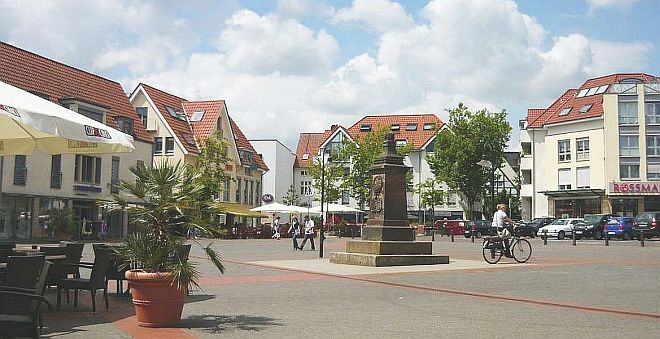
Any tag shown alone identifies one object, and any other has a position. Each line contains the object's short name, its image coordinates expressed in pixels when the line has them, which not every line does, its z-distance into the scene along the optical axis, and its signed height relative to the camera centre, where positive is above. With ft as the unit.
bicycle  73.77 -2.14
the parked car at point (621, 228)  160.15 +0.47
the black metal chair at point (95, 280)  33.81 -2.82
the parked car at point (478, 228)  197.06 -0.16
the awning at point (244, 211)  195.85 +3.37
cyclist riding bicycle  73.51 +0.40
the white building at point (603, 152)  209.15 +23.65
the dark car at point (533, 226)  190.29 +0.69
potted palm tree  28.71 -0.65
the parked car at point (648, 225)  159.43 +1.24
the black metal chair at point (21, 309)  23.50 -3.06
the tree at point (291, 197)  289.17 +11.01
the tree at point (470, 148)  235.61 +26.10
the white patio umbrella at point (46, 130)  27.94 +3.90
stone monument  69.51 -0.31
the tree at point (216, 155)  179.01 +17.22
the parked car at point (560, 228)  172.45 +0.22
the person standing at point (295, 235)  111.55 -1.63
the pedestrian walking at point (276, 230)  176.35 -1.44
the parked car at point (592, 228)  167.84 +0.36
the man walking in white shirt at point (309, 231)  110.83 -0.98
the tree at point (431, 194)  250.78 +11.37
